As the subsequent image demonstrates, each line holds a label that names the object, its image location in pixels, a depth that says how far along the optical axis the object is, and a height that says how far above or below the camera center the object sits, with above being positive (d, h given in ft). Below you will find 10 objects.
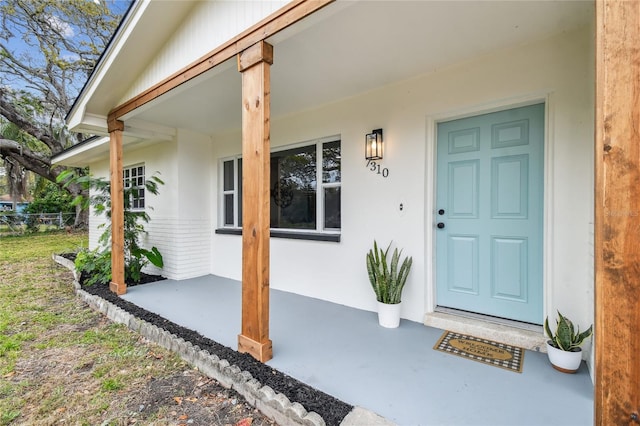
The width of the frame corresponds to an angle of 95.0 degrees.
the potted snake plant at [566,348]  6.82 -3.30
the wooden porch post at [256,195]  7.54 +0.39
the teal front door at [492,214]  8.52 -0.15
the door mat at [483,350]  7.45 -3.88
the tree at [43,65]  33.88 +18.93
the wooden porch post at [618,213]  3.13 -0.05
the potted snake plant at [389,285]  9.70 -2.54
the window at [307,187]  12.85 +1.07
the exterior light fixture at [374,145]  10.92 +2.43
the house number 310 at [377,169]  10.94 +1.56
